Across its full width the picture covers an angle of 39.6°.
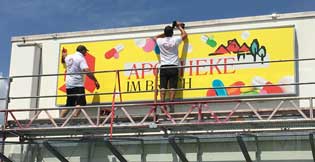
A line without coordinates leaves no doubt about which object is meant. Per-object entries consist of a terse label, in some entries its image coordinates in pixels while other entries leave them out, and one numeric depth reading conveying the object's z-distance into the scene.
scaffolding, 8.57
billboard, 9.66
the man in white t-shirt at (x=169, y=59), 9.52
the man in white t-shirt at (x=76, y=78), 9.85
